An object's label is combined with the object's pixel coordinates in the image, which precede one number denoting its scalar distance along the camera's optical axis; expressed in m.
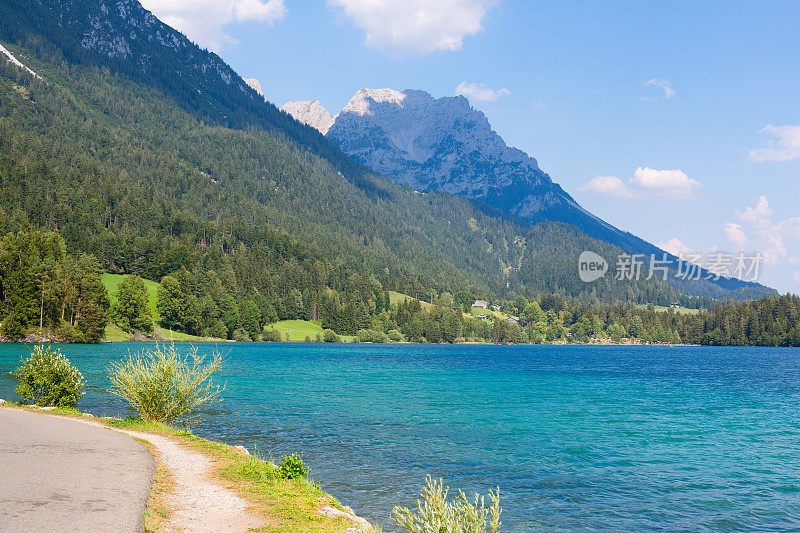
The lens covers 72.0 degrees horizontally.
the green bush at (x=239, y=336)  198.12
